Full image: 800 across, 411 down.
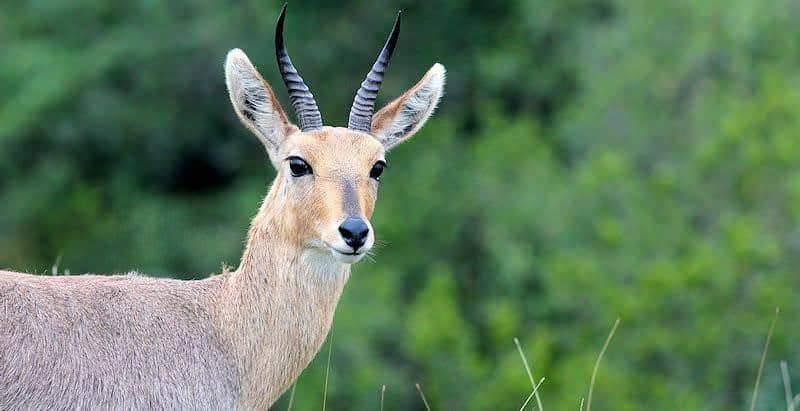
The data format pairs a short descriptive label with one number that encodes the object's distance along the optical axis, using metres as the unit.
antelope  17.28
